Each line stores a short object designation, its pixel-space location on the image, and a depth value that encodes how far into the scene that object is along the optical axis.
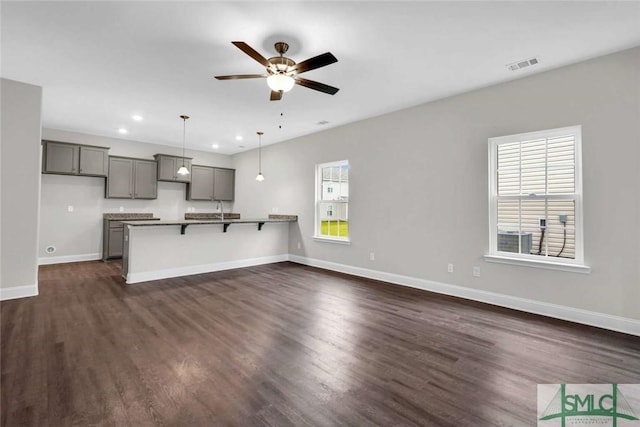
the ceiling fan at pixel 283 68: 2.56
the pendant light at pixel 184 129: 5.14
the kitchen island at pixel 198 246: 4.65
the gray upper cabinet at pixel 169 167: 7.16
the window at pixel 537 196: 3.21
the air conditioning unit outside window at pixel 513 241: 3.53
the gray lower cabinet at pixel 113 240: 6.32
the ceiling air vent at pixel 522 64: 3.08
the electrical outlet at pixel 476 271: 3.84
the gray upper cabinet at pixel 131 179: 6.54
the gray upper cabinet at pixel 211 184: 7.80
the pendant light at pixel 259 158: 7.49
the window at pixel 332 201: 5.64
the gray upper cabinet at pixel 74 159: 5.76
